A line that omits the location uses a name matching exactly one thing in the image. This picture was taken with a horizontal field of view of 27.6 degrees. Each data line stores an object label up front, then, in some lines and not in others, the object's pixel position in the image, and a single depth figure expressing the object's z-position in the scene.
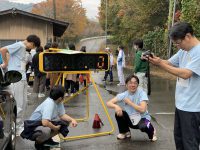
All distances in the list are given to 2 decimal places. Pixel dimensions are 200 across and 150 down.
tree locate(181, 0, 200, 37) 17.14
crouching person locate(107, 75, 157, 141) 6.44
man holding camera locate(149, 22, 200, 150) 4.24
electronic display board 6.60
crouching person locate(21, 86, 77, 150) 5.88
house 24.28
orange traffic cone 7.74
